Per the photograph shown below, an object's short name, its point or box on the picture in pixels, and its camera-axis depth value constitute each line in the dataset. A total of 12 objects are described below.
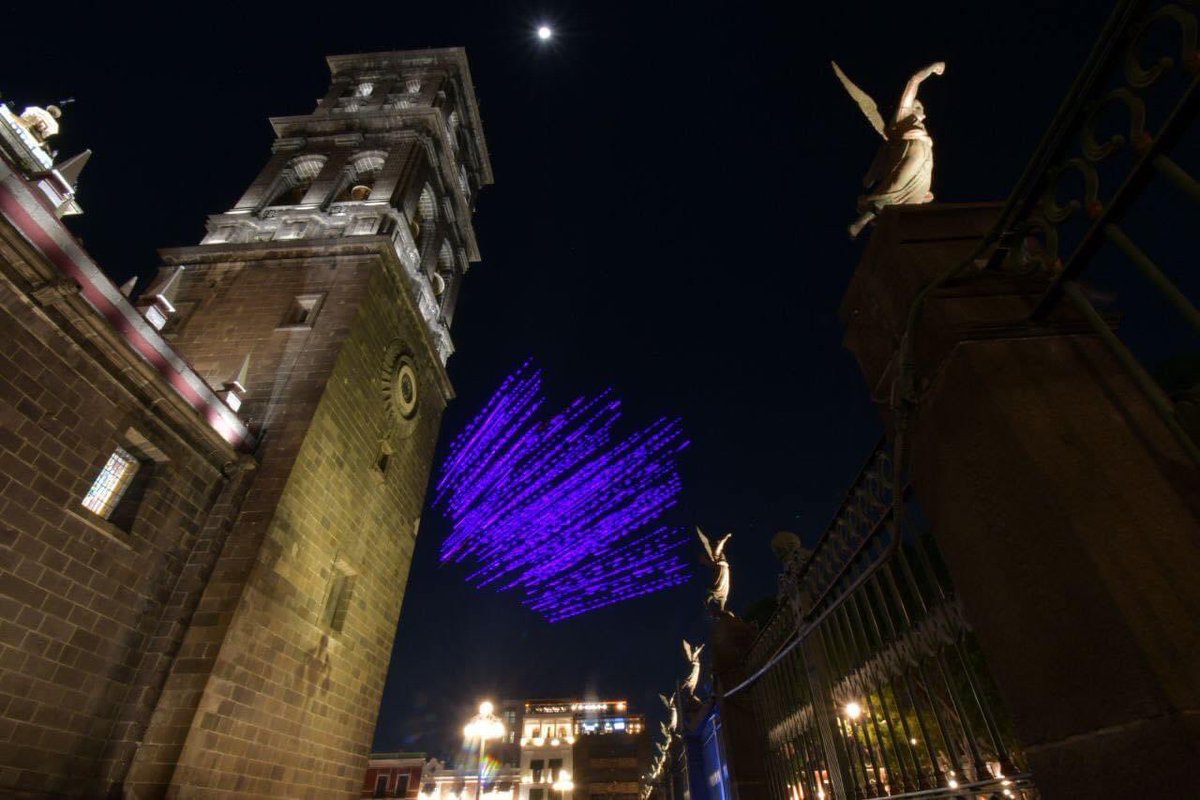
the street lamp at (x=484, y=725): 23.00
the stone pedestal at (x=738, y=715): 7.14
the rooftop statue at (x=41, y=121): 26.34
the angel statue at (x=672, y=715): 17.19
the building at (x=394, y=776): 49.62
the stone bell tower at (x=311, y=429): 10.61
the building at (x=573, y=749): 77.38
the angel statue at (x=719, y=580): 8.62
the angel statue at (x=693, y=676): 12.76
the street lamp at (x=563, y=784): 75.06
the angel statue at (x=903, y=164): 3.78
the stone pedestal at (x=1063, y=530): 1.85
